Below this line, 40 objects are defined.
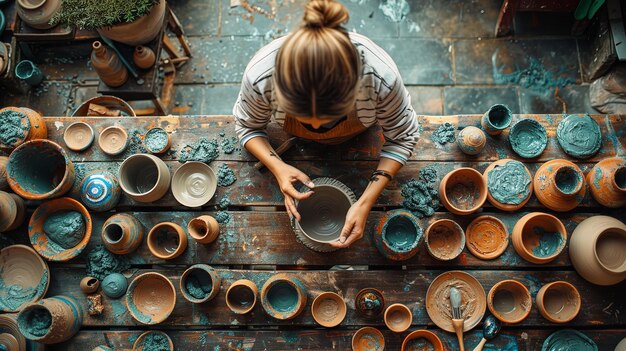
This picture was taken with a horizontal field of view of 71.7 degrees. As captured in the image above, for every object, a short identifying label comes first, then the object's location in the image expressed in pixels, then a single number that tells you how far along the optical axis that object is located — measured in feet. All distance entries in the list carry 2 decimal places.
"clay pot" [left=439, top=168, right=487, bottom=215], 7.68
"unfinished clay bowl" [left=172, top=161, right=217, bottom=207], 7.98
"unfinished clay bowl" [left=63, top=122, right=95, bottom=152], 8.30
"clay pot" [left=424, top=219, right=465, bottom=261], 7.58
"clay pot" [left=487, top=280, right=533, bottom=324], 7.39
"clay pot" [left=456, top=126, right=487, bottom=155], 7.84
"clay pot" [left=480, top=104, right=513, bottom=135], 8.04
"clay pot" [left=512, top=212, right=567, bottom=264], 7.54
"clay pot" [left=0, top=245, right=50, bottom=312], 7.64
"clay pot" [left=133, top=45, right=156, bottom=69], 10.03
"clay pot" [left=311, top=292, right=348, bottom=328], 7.48
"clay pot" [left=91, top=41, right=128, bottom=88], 9.75
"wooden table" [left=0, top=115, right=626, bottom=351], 7.57
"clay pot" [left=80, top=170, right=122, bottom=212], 7.70
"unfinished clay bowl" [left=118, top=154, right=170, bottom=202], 7.68
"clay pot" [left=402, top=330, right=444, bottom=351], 7.38
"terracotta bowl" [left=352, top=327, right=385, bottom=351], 7.45
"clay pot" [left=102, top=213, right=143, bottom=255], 7.46
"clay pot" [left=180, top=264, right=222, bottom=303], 7.34
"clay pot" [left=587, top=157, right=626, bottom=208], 7.48
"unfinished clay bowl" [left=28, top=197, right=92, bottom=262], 7.59
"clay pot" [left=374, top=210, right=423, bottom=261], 7.42
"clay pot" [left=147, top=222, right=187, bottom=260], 7.60
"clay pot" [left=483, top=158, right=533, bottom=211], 7.77
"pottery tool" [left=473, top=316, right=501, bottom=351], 7.39
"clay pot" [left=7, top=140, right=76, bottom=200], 7.50
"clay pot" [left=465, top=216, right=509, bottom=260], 7.72
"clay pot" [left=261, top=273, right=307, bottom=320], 7.38
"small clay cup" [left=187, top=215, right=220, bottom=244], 7.54
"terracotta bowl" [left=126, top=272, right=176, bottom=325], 7.43
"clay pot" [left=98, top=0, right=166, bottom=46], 9.49
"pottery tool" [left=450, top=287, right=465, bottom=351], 7.36
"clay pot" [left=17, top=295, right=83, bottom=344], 7.02
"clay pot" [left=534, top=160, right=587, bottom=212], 7.55
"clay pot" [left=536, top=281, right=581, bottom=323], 7.36
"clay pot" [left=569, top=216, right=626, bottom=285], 7.25
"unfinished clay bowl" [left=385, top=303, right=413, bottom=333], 7.41
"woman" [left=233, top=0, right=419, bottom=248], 5.11
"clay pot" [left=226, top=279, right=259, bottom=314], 7.40
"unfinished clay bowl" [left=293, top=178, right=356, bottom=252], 7.64
